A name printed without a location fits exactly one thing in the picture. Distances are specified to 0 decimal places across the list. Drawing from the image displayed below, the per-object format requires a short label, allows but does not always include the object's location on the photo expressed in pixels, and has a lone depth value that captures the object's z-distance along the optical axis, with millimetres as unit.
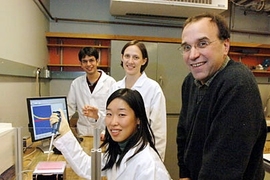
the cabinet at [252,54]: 3730
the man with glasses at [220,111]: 847
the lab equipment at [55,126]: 1051
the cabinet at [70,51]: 3412
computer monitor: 1585
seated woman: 1049
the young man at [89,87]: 2467
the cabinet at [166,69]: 3074
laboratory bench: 1166
